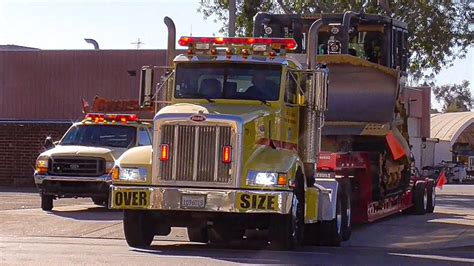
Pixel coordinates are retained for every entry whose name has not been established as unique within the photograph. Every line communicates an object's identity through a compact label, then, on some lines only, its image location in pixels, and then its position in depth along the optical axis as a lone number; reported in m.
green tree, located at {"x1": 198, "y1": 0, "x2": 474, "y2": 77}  34.16
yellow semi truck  13.95
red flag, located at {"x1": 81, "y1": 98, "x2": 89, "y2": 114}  23.79
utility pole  25.67
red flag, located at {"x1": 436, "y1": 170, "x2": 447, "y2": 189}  26.94
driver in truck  15.14
